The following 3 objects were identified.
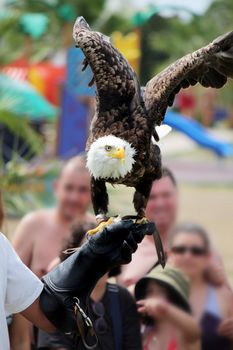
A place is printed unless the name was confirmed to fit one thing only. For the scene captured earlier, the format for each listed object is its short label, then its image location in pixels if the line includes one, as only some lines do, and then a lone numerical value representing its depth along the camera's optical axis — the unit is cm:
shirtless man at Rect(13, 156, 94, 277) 907
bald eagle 625
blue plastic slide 4696
